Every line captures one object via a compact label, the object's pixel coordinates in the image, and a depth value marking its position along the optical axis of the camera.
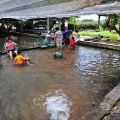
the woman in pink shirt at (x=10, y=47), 8.07
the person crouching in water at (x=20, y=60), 6.84
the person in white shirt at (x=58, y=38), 9.66
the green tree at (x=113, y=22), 10.67
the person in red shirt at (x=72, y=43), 9.85
